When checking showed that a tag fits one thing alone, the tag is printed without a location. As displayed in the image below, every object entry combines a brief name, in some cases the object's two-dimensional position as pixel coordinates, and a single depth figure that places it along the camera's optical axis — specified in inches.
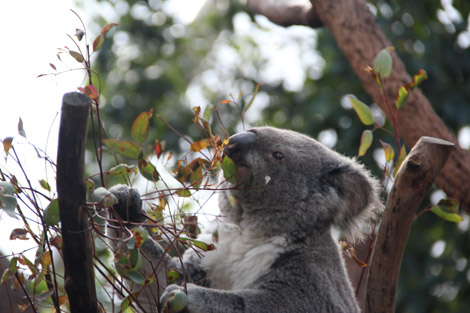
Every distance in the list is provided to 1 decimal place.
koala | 206.4
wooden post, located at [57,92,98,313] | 120.5
